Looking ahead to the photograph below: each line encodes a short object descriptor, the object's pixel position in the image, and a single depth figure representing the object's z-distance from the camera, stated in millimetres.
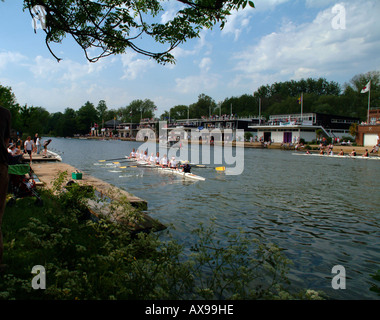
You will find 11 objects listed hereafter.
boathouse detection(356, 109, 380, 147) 53584
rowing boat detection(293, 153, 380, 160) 38862
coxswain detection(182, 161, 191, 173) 22297
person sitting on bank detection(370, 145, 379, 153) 46303
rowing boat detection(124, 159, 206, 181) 21434
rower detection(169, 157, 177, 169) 24172
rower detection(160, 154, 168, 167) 25328
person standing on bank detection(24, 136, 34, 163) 22234
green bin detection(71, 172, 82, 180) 14643
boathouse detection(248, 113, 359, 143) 68938
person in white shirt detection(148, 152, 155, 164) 27398
